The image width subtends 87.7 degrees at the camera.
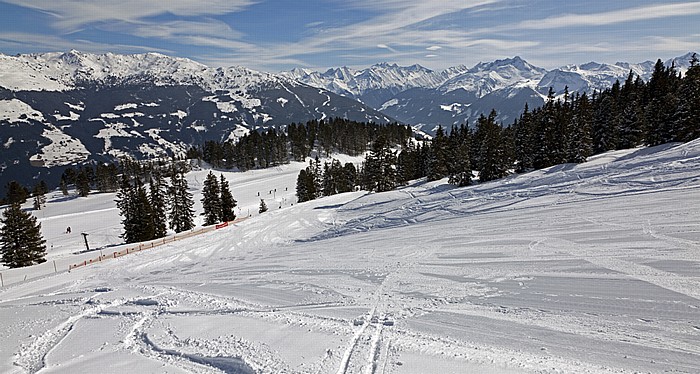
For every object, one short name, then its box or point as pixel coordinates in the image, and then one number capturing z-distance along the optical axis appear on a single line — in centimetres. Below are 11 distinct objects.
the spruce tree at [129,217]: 4681
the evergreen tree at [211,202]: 5406
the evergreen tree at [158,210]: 4887
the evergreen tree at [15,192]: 8314
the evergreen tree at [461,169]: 5128
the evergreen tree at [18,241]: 3631
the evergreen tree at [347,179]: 8725
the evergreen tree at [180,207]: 5303
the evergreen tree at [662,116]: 4359
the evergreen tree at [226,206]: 5612
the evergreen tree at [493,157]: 4950
